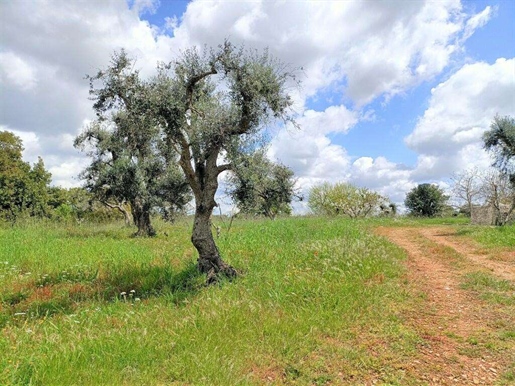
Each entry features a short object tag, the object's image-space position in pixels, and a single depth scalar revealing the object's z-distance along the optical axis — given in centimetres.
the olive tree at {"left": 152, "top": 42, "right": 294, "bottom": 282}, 916
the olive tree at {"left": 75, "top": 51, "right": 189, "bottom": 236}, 1652
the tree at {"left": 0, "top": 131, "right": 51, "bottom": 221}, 3778
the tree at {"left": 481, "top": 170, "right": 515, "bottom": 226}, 2296
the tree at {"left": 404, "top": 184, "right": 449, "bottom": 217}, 4922
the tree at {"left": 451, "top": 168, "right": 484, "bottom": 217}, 3812
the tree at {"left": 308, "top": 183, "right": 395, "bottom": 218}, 4884
